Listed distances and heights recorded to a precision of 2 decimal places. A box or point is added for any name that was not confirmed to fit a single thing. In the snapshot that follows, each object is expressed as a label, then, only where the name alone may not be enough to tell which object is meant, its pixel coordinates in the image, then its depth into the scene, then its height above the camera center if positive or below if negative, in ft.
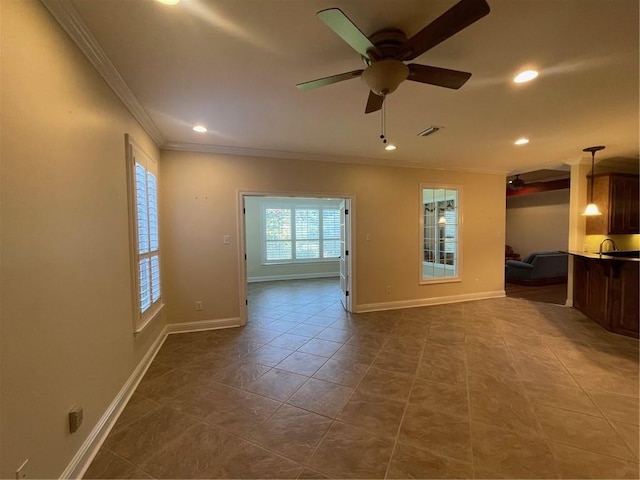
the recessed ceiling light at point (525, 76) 6.79 +3.83
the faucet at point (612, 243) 15.96 -0.88
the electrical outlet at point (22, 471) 3.82 -3.35
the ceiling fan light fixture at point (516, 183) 23.72 +3.98
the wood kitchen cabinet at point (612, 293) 11.23 -2.93
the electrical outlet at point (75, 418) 5.03 -3.46
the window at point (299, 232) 25.80 -0.19
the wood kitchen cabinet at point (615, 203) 14.98 +1.33
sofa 22.13 -3.35
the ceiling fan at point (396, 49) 4.15 +3.18
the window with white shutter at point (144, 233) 8.28 -0.07
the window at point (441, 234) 16.80 -0.32
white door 15.20 -1.15
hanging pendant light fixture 13.19 +1.51
